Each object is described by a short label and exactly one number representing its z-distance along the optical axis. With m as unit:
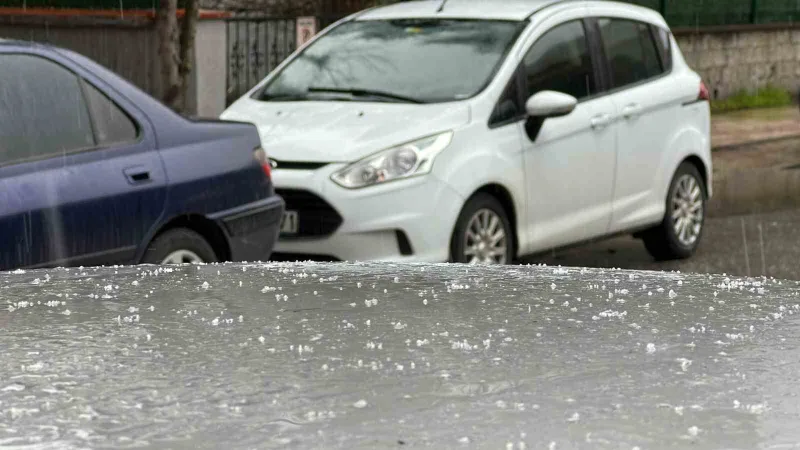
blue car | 6.48
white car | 8.45
